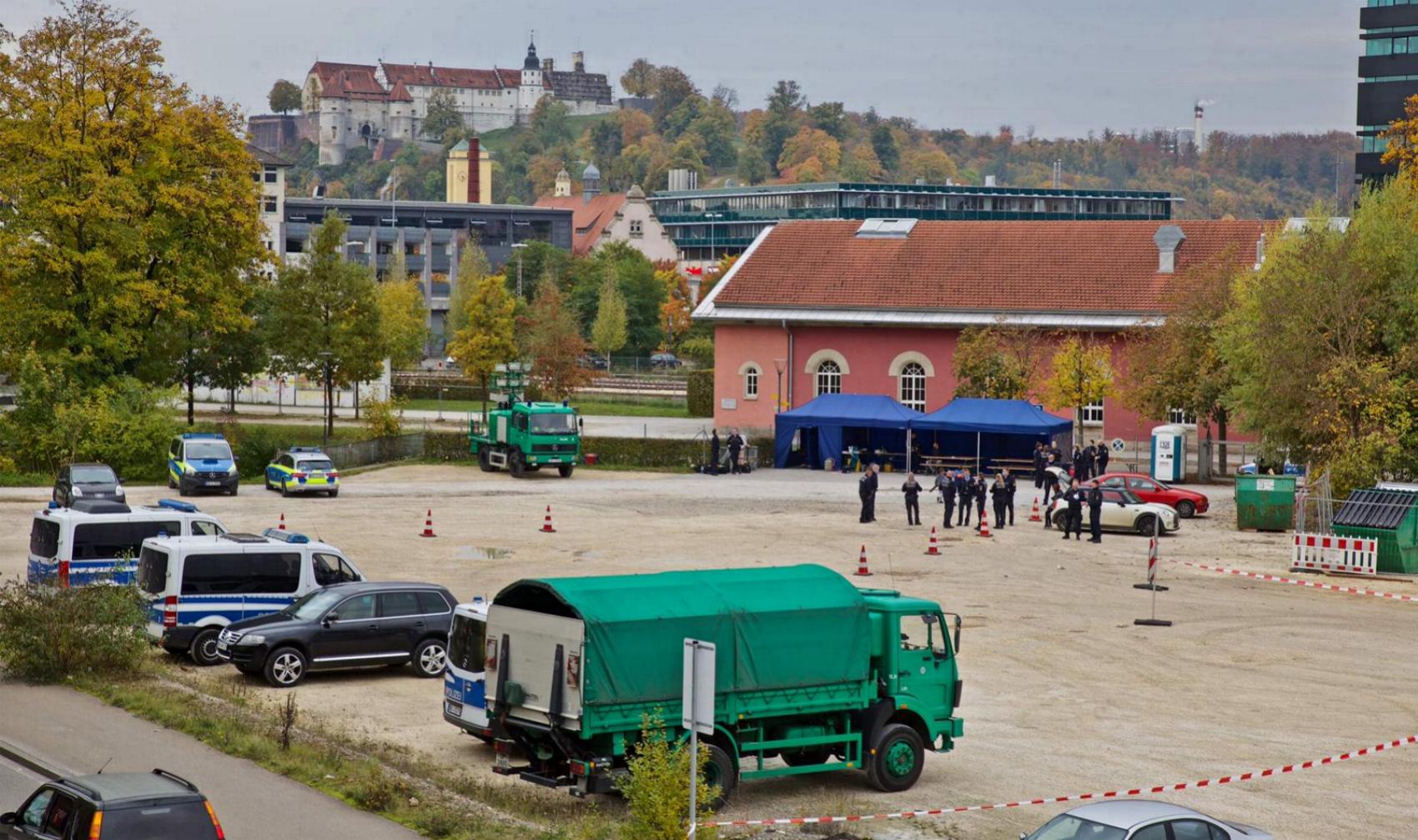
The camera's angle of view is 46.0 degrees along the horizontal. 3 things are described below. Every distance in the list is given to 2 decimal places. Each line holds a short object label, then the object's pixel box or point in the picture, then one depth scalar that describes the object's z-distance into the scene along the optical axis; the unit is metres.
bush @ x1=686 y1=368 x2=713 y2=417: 77.38
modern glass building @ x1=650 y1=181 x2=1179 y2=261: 149.62
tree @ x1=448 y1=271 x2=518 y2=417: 79.38
